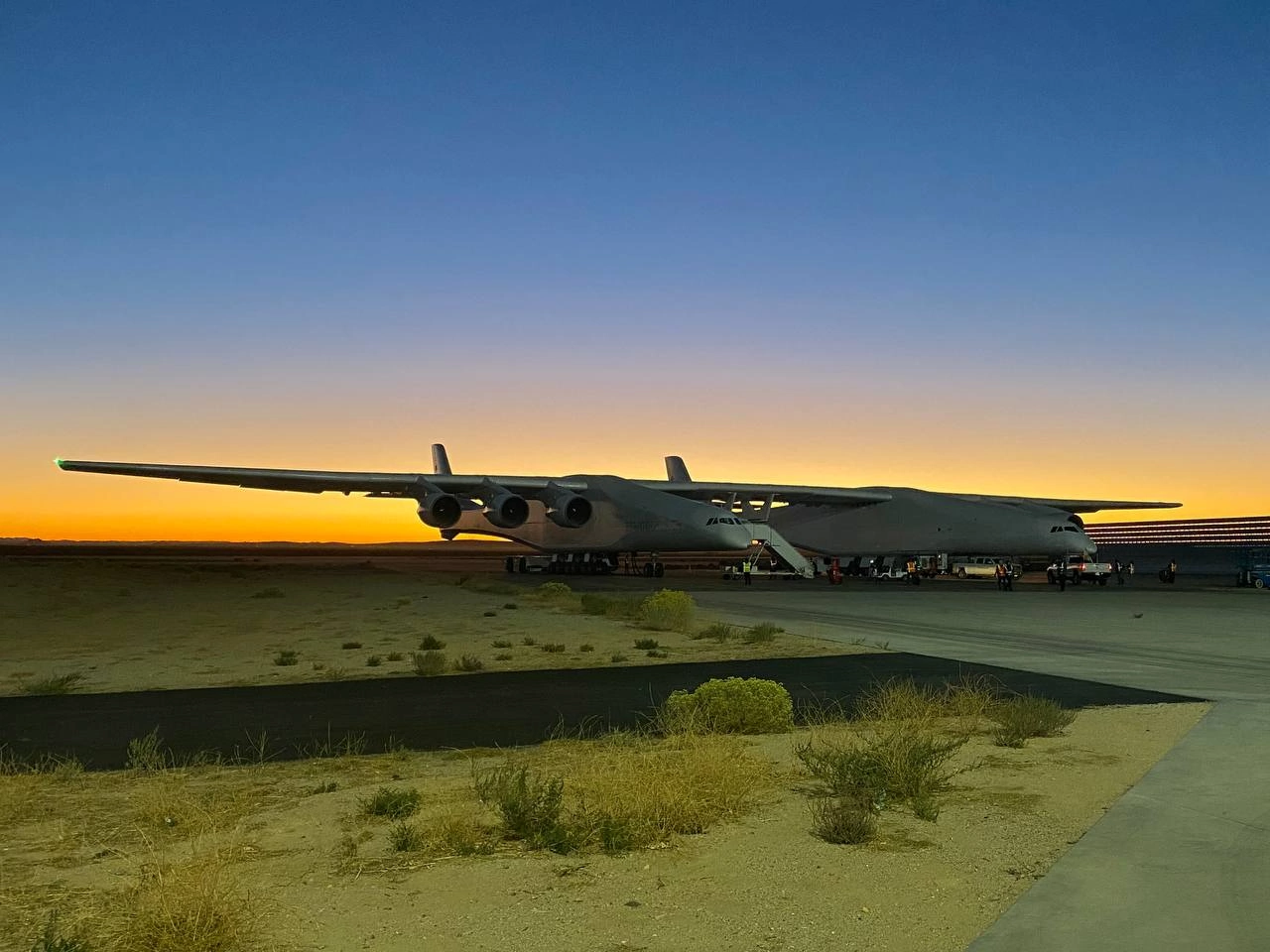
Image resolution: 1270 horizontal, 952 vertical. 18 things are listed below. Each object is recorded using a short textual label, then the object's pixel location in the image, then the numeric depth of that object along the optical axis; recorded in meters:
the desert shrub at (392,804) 6.67
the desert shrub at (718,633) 19.52
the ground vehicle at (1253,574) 41.28
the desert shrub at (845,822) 6.03
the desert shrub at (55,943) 4.04
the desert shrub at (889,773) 6.87
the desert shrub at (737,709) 9.68
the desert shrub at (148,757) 8.16
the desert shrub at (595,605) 27.08
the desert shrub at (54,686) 13.25
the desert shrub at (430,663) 14.91
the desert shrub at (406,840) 5.91
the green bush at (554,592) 32.39
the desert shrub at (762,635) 18.72
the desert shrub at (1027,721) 9.08
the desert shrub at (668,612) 22.48
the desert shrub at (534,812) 5.93
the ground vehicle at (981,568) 47.44
